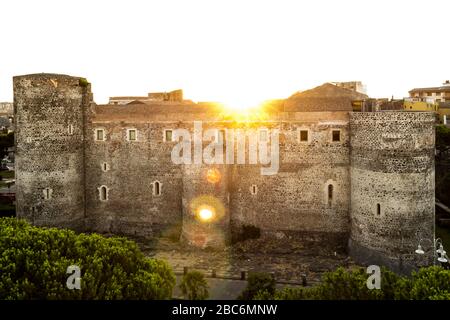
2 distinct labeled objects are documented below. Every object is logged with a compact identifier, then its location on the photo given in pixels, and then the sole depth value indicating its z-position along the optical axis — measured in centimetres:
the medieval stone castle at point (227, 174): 2256
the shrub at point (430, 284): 1224
